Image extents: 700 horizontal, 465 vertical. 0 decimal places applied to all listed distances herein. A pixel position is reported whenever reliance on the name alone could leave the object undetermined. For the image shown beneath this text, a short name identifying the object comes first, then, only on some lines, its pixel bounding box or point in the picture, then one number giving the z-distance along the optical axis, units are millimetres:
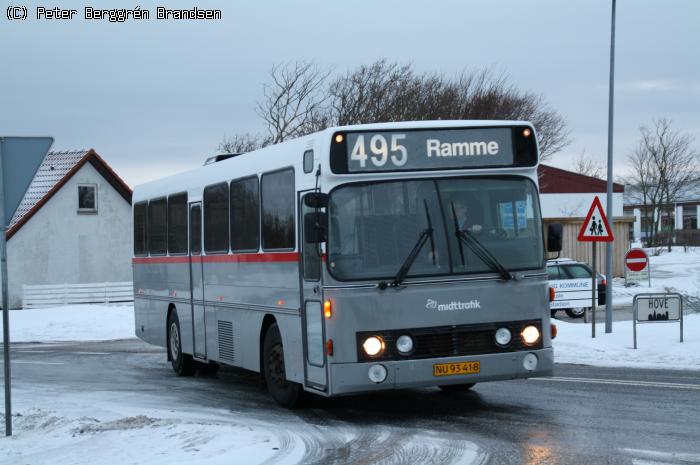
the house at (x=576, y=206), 54375
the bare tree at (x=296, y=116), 51812
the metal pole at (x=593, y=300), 20253
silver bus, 11055
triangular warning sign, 20406
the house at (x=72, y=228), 47500
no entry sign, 21656
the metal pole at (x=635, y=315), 18625
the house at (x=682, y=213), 92125
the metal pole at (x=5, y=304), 10594
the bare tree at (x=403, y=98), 52594
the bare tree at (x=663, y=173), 73500
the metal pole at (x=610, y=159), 21878
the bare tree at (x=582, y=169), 88412
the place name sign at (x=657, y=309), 18719
